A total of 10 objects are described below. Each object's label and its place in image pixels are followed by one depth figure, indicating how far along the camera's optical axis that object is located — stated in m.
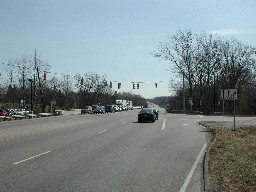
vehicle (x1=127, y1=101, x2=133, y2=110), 135.89
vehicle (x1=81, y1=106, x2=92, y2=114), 88.14
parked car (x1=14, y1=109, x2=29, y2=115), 72.56
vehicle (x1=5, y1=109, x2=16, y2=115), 71.24
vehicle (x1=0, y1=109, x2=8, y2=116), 64.25
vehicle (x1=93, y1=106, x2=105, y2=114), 87.56
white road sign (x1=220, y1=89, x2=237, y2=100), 28.62
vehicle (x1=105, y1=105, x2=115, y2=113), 95.68
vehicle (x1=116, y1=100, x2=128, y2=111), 112.68
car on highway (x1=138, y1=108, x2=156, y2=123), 46.56
